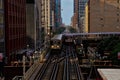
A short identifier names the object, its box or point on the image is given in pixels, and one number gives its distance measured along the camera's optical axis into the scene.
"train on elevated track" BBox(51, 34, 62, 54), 78.06
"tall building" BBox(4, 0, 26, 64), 61.02
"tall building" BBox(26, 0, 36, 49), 92.69
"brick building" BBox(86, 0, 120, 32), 141.00
